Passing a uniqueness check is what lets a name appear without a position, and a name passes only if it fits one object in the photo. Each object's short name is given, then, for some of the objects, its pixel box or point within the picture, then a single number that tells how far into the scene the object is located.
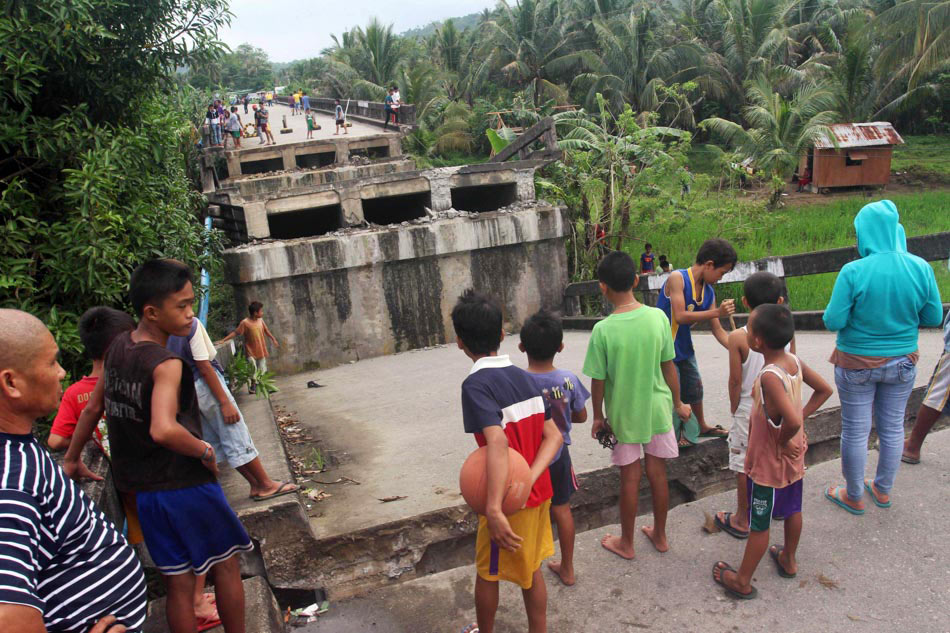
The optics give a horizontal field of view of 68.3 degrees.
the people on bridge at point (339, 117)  19.39
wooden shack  19.34
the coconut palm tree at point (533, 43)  30.64
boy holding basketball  2.51
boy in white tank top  3.35
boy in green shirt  3.25
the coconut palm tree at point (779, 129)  18.67
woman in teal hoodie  3.46
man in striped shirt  1.58
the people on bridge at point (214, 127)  16.95
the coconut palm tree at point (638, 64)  26.52
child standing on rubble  7.60
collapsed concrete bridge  9.67
